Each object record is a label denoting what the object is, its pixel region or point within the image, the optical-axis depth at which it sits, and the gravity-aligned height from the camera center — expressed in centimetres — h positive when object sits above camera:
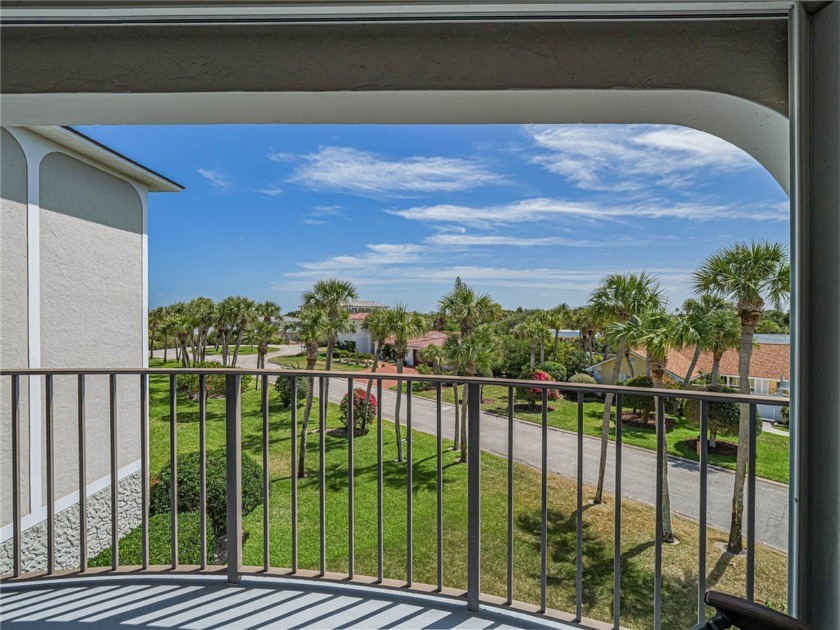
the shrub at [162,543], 454 -273
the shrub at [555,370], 2398 -325
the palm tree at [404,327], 1725 -55
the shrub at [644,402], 1410 -329
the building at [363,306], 2796 +57
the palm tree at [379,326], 1755 -52
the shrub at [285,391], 1889 -375
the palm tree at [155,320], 2731 -46
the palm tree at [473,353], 1628 -154
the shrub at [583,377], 2220 -344
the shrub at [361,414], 1555 -398
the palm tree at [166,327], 2784 -94
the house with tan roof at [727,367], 1078 -211
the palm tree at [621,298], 1225 +51
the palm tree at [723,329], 1075 -36
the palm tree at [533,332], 2581 -111
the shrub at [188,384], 1882 -339
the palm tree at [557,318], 2686 -22
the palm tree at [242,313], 2806 +3
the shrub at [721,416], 1184 -299
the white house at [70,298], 443 +20
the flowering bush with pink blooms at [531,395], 2062 -461
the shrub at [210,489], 641 -298
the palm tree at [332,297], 1728 +73
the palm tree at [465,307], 1752 +31
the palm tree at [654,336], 1098 -58
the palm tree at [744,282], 865 +74
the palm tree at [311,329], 1617 -61
